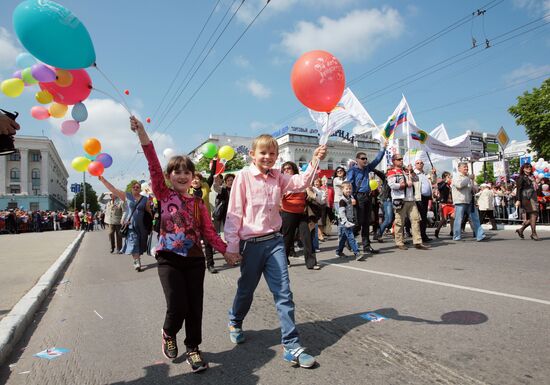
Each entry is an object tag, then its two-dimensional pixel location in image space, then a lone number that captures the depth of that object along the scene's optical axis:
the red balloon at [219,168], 8.01
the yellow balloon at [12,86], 4.27
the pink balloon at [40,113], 4.78
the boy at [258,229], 3.00
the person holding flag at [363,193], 7.88
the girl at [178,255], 2.86
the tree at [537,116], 30.17
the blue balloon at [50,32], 3.07
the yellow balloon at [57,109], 4.75
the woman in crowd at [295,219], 6.39
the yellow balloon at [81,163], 5.37
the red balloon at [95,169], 5.16
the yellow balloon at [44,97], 4.25
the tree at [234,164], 50.75
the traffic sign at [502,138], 15.35
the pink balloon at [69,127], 4.84
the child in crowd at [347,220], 7.42
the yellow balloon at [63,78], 3.75
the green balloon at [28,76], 4.07
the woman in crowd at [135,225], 7.43
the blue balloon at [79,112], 4.55
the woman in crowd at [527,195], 9.12
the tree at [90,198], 108.81
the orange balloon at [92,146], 5.16
